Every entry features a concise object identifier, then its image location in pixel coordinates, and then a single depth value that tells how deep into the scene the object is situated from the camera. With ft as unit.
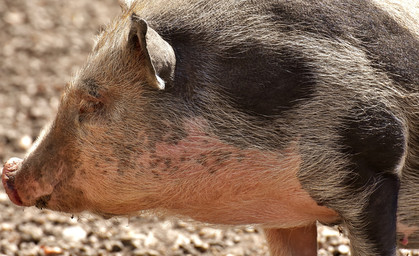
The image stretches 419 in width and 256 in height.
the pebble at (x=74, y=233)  36.86
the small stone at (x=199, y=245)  36.58
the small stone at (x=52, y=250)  35.41
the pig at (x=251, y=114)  25.22
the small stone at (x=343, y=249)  36.04
